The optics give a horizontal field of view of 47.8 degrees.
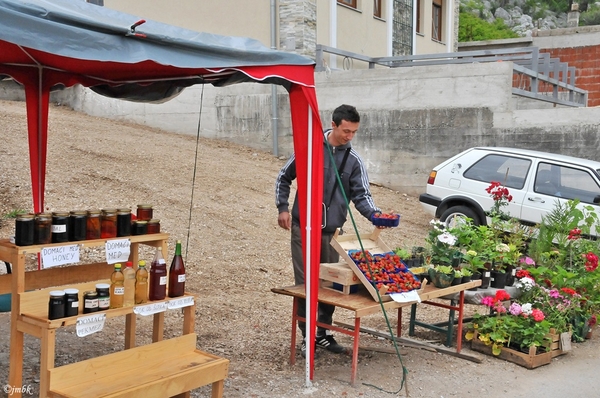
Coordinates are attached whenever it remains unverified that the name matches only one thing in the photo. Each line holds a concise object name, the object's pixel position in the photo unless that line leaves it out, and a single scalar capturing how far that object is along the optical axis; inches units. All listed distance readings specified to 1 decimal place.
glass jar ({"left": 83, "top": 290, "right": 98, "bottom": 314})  159.5
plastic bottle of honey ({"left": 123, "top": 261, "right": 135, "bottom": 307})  166.7
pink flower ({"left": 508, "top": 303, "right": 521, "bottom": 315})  240.5
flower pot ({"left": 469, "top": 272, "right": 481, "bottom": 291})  252.7
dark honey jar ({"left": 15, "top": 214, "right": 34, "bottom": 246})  161.2
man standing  215.3
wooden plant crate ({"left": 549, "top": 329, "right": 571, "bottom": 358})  243.3
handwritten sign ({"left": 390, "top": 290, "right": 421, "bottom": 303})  198.1
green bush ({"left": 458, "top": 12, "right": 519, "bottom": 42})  1744.6
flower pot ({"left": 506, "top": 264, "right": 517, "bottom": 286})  265.1
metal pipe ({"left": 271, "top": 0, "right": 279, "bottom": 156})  604.4
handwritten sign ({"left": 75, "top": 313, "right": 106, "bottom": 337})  155.7
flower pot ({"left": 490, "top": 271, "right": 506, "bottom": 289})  262.4
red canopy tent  153.9
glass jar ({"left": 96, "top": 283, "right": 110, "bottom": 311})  161.3
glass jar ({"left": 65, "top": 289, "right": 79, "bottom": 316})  155.2
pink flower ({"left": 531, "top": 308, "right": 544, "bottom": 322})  237.3
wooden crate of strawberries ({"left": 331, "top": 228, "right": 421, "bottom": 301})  200.2
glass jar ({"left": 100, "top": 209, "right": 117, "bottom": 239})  177.2
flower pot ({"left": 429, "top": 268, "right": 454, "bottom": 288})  223.1
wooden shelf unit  151.7
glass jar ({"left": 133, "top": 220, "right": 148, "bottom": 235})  185.2
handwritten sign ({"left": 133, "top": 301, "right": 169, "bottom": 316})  167.5
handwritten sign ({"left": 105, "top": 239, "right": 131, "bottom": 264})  174.9
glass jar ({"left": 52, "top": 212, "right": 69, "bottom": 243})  166.1
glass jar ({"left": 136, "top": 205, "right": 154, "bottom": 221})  193.6
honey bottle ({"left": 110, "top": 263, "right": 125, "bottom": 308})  164.4
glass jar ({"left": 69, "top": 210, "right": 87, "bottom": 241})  170.4
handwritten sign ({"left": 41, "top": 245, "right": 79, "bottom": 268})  161.0
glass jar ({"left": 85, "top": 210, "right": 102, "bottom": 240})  173.3
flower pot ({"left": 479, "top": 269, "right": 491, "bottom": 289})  255.3
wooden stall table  194.7
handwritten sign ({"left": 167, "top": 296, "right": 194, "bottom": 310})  176.6
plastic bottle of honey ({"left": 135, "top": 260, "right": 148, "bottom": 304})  170.7
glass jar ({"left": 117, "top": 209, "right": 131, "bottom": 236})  180.9
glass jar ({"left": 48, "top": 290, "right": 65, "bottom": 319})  153.0
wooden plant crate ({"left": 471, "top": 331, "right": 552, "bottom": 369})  233.8
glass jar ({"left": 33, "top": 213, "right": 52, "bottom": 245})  163.2
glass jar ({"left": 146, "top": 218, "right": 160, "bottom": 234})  188.3
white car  397.1
